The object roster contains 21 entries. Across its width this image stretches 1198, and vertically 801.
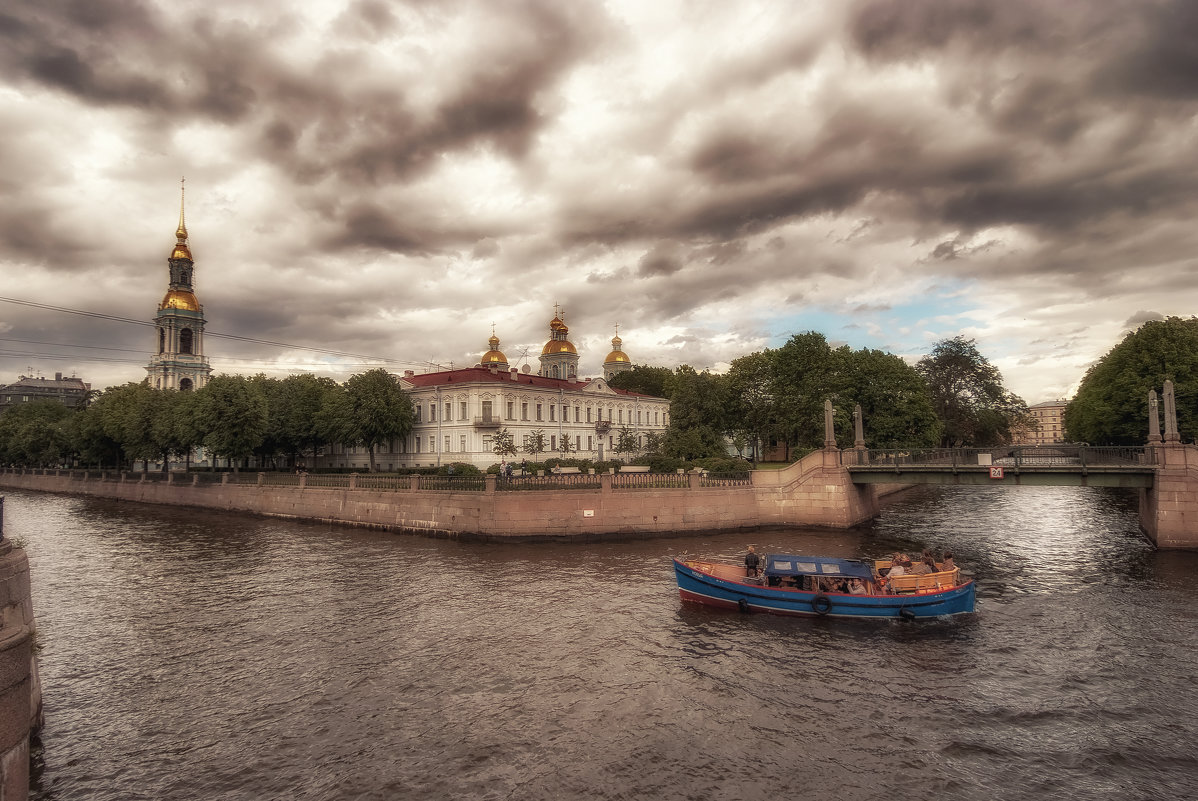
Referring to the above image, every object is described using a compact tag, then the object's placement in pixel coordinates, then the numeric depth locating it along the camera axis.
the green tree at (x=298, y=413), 73.38
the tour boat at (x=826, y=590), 22.23
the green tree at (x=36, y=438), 92.62
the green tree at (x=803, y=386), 61.19
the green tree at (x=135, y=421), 73.06
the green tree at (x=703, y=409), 67.04
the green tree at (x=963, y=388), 82.69
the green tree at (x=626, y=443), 82.06
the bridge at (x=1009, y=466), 33.50
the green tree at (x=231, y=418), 62.78
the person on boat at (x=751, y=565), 24.61
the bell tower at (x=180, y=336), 118.12
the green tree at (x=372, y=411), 68.69
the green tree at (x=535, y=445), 73.06
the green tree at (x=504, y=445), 70.00
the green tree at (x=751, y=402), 70.19
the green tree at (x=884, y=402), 59.94
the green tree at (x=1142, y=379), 53.03
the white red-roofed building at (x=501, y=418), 73.19
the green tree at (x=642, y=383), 120.62
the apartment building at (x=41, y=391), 183.38
